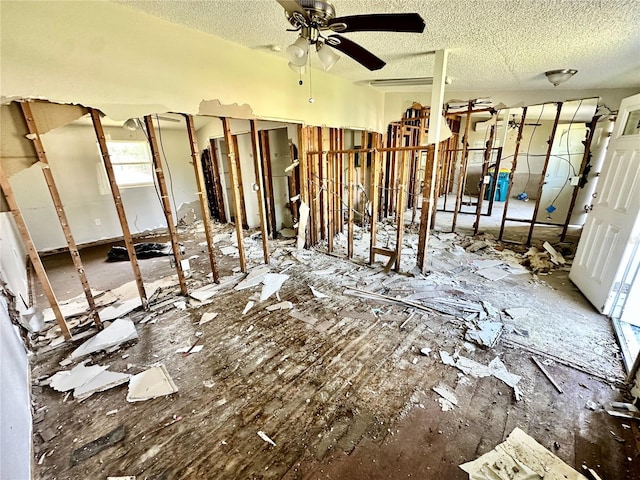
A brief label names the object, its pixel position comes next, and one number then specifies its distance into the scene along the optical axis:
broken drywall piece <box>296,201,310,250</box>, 4.51
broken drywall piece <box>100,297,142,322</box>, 2.87
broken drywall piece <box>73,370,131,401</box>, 1.98
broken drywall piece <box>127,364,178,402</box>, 1.95
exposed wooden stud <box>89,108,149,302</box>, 2.29
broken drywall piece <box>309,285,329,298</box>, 3.21
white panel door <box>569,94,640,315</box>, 2.50
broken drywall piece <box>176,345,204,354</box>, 2.38
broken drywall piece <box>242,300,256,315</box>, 2.96
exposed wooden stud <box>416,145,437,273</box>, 3.22
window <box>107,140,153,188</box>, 5.70
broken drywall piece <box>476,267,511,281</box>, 3.63
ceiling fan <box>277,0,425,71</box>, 1.48
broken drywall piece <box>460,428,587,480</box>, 1.40
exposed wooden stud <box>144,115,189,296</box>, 2.60
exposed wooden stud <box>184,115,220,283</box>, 2.87
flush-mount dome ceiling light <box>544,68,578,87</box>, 3.41
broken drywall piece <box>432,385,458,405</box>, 1.86
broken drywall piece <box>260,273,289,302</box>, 3.28
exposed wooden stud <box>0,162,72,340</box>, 2.08
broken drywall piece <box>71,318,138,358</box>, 2.39
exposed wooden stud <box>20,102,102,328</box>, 2.03
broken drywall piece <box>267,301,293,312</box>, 2.99
